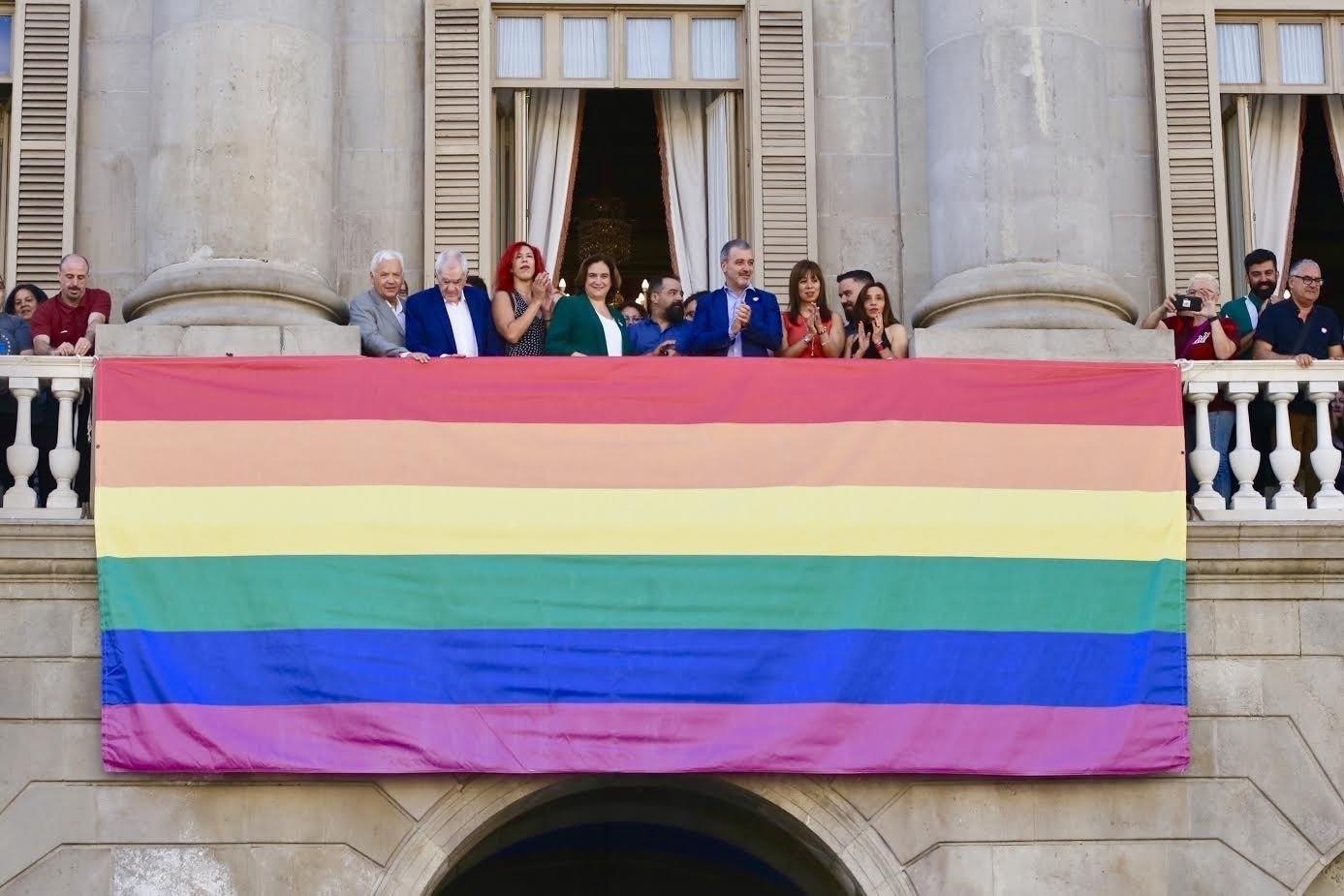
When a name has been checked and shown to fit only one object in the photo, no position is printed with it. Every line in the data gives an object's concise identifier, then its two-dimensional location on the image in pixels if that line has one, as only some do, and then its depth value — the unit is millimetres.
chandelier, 26891
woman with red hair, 17156
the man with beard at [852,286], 17625
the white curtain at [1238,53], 20188
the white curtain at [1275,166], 20016
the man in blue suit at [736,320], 17203
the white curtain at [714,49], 19922
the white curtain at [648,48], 19875
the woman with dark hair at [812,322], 17234
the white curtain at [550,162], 19672
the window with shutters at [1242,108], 19688
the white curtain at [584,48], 19812
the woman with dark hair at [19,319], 17297
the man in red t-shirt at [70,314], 17484
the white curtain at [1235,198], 19938
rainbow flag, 15836
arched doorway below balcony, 18344
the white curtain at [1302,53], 20234
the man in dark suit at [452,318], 17078
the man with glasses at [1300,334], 17500
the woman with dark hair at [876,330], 17281
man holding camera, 17219
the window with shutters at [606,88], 19312
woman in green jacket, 17125
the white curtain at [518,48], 19781
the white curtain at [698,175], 19703
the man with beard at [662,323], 17531
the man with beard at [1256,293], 18062
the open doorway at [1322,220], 26661
